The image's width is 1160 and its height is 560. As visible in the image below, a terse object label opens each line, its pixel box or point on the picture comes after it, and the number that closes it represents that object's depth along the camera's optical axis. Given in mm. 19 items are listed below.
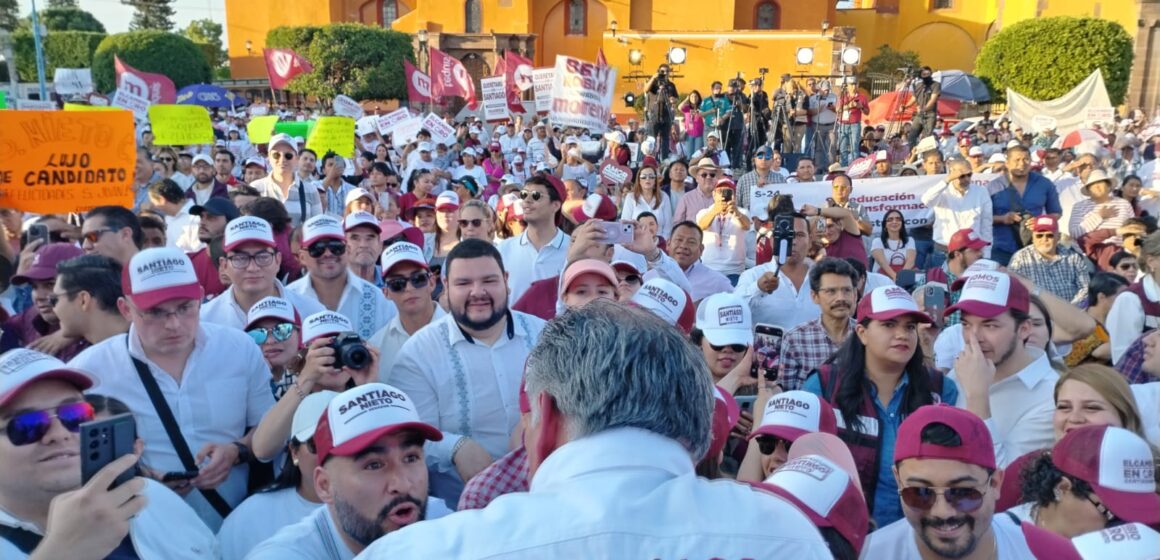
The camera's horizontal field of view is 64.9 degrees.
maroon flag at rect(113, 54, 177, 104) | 16688
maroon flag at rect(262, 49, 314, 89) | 21953
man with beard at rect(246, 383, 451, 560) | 2521
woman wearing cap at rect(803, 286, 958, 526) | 3568
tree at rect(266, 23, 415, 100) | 39062
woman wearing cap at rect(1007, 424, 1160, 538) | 2797
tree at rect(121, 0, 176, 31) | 79188
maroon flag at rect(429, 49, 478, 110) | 20969
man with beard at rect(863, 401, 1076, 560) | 2471
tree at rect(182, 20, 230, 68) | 90481
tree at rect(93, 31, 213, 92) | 42781
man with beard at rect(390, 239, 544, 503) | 3678
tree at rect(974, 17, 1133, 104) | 34188
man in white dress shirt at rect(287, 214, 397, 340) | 5016
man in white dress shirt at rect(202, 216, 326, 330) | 4602
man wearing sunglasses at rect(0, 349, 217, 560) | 2340
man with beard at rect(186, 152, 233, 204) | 9289
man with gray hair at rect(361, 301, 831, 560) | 1358
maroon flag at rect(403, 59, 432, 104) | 20797
